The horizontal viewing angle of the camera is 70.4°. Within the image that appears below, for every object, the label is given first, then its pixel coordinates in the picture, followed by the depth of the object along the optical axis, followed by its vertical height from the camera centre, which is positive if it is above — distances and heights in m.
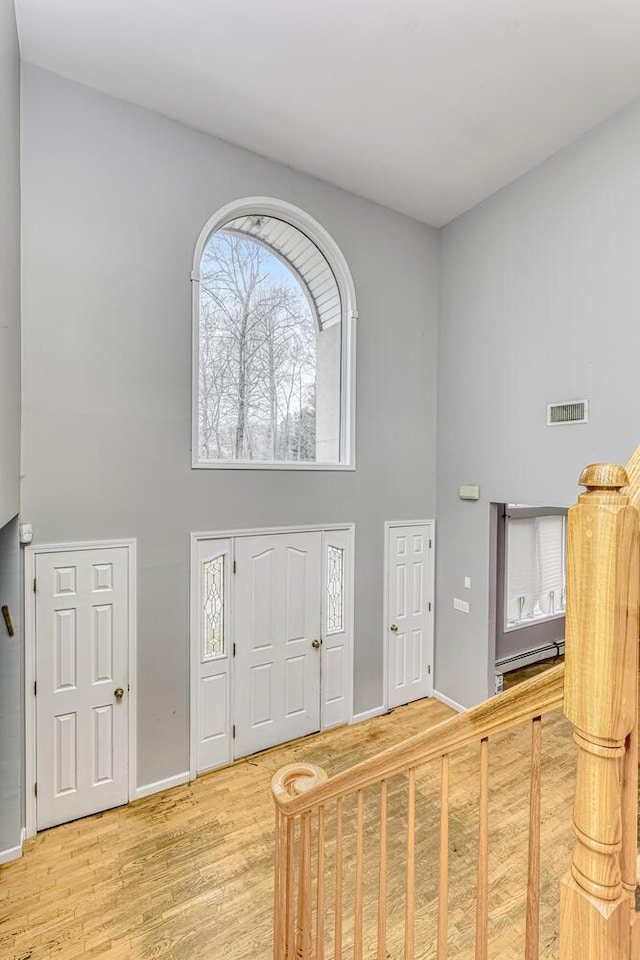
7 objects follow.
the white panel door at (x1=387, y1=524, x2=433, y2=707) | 4.72 -1.43
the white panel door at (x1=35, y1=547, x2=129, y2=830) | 3.11 -1.46
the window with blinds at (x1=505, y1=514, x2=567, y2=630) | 5.41 -1.11
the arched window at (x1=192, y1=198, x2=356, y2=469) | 3.93 +1.27
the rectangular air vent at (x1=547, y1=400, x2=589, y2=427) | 3.61 +0.55
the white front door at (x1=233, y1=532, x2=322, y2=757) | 3.87 -1.43
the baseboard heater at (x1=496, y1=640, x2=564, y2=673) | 5.48 -2.24
